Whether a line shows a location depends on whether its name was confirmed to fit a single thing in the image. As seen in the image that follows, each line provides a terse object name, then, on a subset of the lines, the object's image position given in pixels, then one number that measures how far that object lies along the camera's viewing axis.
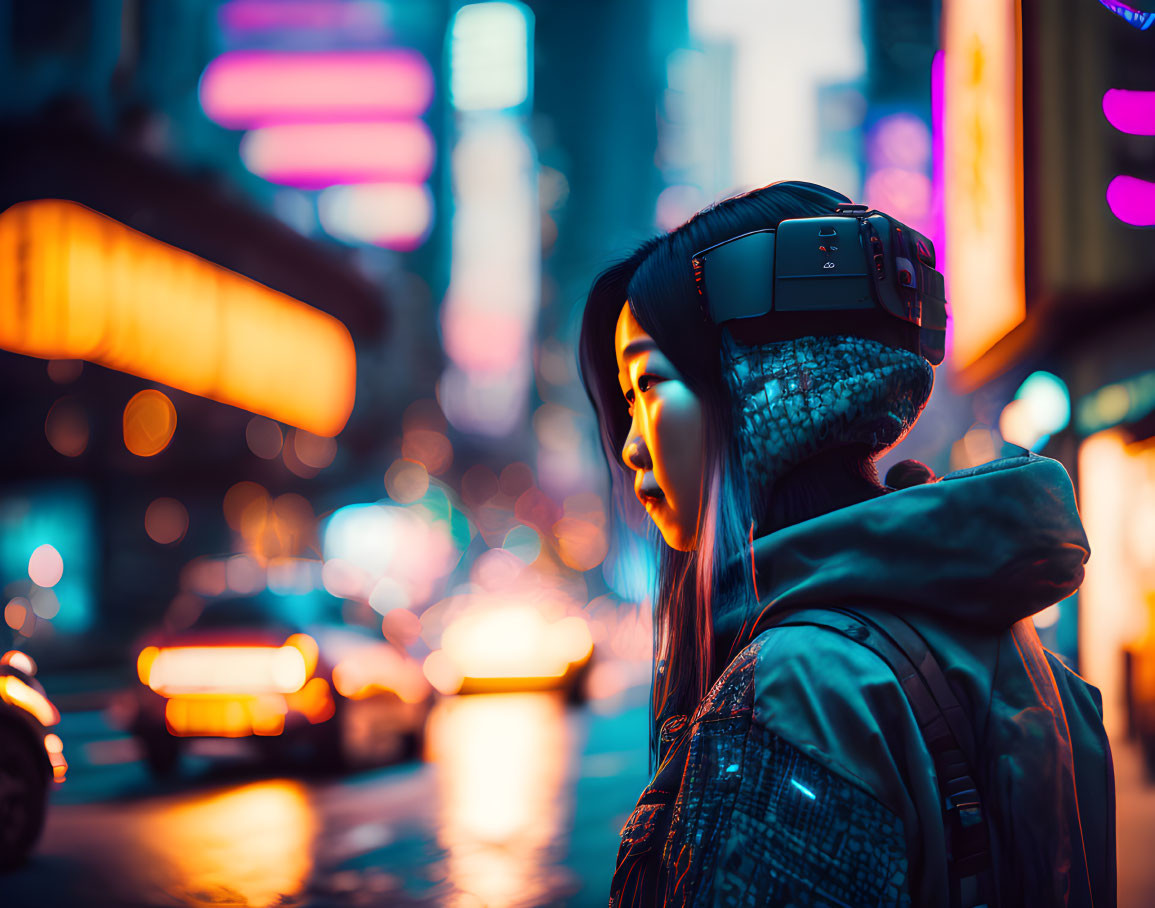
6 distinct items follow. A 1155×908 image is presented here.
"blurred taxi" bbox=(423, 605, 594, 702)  17.39
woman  1.24
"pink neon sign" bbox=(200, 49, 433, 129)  57.28
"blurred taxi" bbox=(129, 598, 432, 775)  9.51
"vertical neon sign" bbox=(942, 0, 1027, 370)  2.74
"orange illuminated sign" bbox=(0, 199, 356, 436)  23.47
